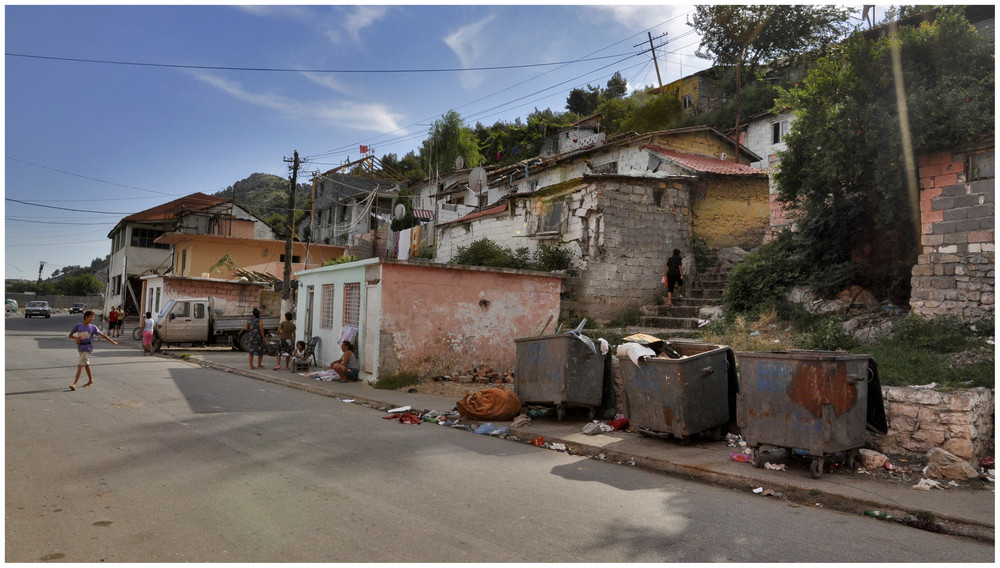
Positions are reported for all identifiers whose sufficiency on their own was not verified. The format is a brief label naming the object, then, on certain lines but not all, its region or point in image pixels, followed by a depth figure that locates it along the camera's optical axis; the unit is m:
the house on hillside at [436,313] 13.30
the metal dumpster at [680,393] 7.35
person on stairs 16.55
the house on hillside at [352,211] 38.86
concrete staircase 14.97
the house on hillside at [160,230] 40.69
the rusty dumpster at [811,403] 6.04
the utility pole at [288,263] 23.53
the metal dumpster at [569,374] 9.12
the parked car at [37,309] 48.78
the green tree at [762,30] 36.59
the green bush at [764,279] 13.40
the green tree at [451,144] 44.41
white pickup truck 22.03
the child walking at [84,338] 11.71
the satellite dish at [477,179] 23.41
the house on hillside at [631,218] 16.83
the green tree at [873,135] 9.92
